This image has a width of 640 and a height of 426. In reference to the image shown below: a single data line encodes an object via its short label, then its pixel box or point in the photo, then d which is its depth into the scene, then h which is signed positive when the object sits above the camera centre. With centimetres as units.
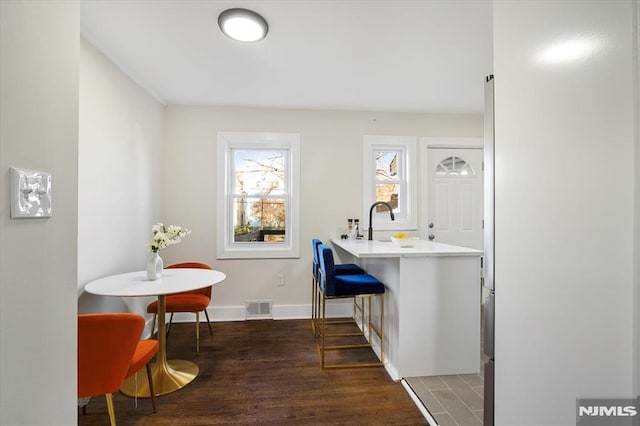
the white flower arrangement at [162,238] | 216 -19
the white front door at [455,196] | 367 +23
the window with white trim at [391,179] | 354 +44
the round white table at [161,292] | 186 -50
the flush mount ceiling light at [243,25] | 180 +123
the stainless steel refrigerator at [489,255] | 113 -16
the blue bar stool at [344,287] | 224 -57
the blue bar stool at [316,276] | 277 -64
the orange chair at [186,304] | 248 -77
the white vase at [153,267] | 217 -40
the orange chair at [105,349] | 133 -64
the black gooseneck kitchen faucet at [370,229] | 329 -17
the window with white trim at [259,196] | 353 +22
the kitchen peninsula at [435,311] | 217 -73
